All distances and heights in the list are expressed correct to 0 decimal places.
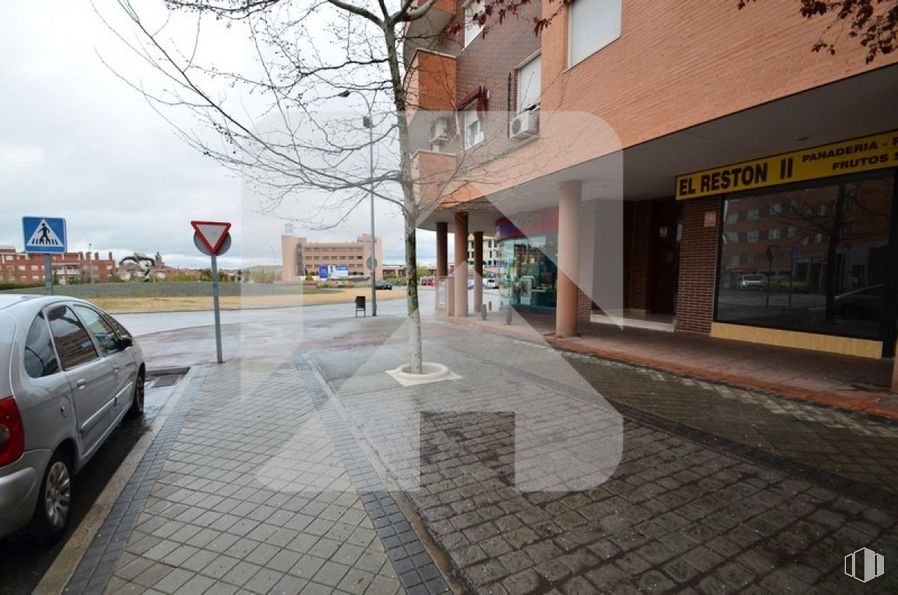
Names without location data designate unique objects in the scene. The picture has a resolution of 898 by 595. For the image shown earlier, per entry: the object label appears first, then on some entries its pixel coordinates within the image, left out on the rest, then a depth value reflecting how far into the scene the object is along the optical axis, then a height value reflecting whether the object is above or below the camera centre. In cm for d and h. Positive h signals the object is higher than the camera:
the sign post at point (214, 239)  777 +55
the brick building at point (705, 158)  474 +185
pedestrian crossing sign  583 +49
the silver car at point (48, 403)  235 -93
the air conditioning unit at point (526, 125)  838 +291
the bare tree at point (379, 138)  504 +168
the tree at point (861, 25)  292 +190
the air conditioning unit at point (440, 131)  1346 +446
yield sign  773 +69
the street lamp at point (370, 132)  576 +192
